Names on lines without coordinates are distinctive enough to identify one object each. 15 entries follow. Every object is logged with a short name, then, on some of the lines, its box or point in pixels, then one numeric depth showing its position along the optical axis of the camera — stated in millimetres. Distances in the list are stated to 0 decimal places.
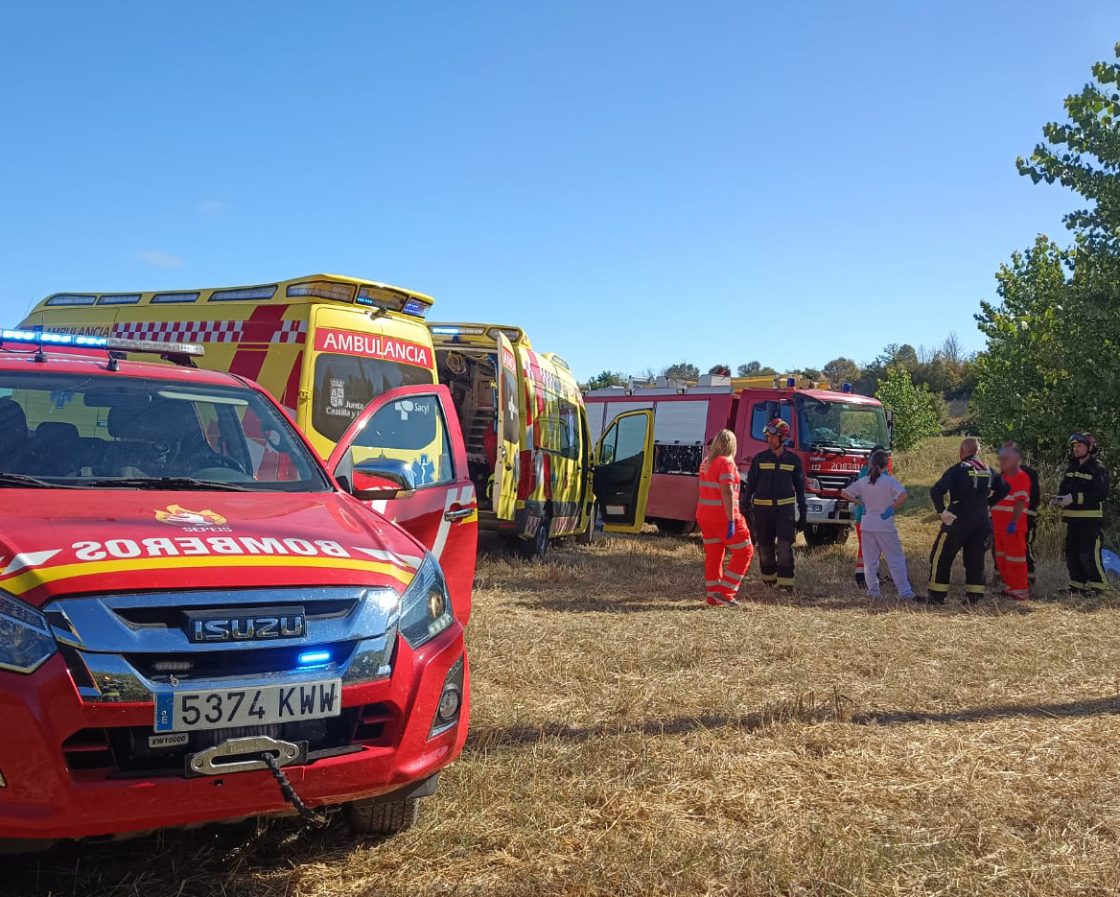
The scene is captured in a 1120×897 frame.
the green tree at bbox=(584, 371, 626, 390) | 42019
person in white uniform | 9680
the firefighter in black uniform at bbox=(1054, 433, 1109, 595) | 10055
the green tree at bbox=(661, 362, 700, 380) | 54812
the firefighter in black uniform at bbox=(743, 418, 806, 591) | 9711
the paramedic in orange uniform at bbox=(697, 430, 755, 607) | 8680
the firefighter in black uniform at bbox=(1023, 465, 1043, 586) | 10871
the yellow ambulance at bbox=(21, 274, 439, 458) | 7199
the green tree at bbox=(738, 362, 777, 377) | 75812
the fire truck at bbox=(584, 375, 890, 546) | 13422
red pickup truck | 2428
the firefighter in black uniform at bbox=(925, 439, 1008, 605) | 9453
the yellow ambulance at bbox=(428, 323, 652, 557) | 9727
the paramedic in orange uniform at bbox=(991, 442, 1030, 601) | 10172
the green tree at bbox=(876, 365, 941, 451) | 38938
